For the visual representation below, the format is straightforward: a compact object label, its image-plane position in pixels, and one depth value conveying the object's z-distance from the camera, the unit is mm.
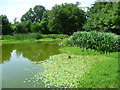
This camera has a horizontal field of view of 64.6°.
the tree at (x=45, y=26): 21039
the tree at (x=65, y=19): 19563
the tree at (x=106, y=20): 10239
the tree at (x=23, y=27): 22323
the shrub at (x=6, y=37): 15693
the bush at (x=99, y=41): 6243
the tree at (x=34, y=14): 29213
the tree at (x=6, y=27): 20214
